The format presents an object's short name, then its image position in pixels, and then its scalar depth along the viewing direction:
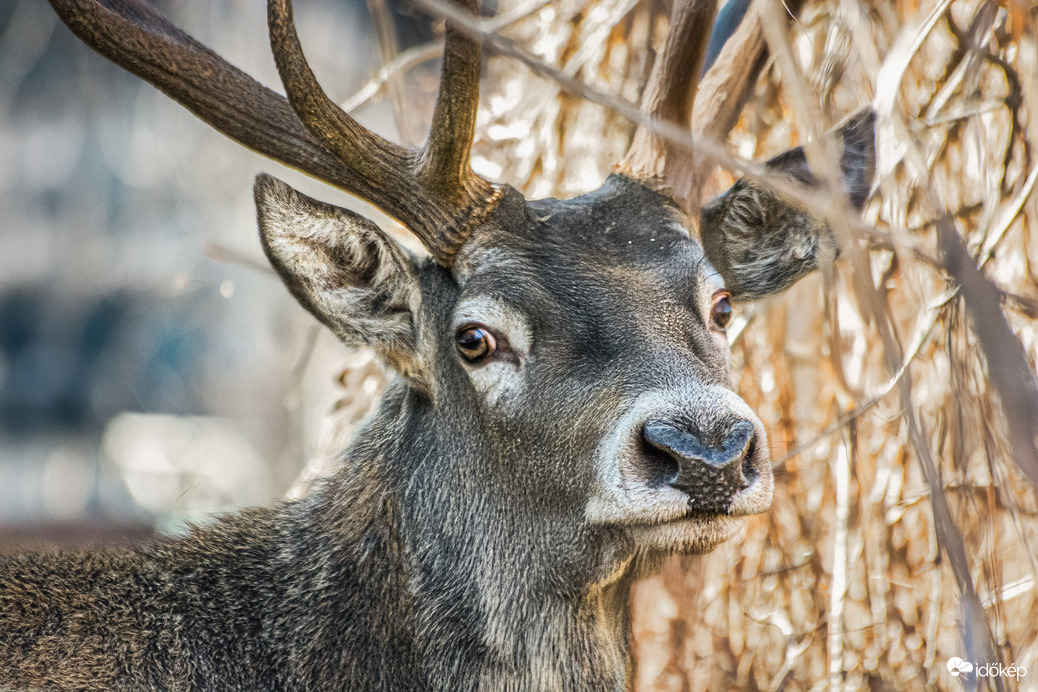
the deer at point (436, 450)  7.13
